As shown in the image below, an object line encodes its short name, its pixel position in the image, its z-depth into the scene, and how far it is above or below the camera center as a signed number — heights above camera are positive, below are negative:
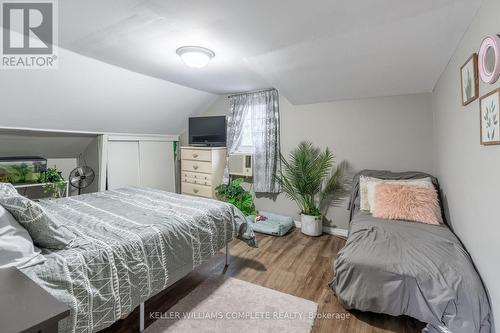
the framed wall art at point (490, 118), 1.27 +0.27
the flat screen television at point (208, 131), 4.23 +0.62
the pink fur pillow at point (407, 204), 2.34 -0.38
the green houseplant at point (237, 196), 3.79 -0.47
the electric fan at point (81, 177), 3.27 -0.15
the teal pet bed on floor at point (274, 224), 3.38 -0.85
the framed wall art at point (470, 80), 1.57 +0.60
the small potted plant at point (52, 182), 3.22 -0.21
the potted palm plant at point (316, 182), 3.35 -0.22
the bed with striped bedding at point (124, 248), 1.17 -0.51
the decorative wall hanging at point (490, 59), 1.24 +0.60
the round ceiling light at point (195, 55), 2.31 +1.09
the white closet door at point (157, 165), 4.25 +0.02
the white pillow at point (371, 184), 2.58 -0.20
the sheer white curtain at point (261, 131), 3.80 +0.58
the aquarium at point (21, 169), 2.96 -0.03
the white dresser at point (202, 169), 4.07 -0.05
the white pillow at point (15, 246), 1.10 -0.38
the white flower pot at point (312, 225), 3.33 -0.82
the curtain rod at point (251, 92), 3.94 +1.25
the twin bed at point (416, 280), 1.42 -0.75
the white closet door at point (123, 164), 3.77 +0.04
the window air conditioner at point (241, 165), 4.01 +0.02
